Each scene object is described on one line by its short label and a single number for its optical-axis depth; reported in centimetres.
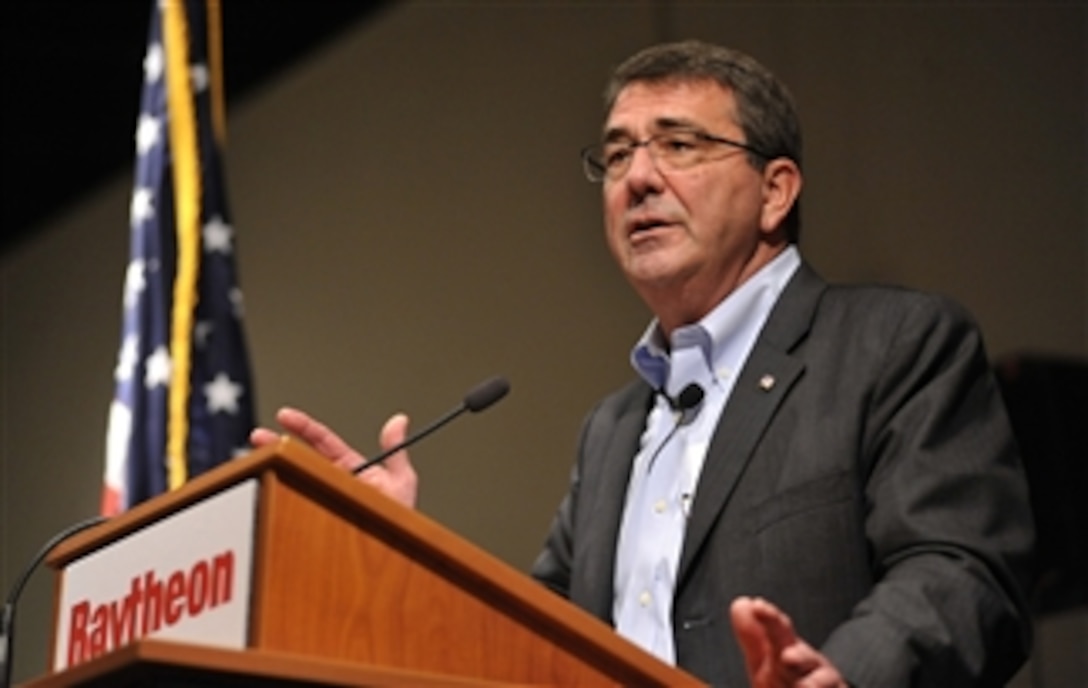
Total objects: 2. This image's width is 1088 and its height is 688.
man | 536
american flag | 622
